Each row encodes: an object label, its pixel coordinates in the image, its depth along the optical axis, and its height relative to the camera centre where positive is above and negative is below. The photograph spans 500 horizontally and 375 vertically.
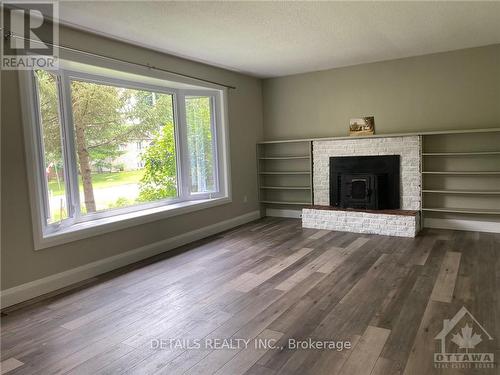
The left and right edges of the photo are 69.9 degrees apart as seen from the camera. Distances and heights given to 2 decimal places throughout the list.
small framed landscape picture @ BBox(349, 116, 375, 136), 5.39 +0.44
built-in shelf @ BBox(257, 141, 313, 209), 6.01 -0.26
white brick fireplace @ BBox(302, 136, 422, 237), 4.77 -0.51
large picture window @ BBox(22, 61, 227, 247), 3.46 +0.24
